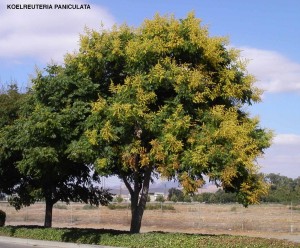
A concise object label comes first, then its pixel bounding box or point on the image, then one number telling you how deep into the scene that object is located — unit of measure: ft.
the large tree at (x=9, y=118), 77.05
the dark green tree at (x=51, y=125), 60.64
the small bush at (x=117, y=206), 213.87
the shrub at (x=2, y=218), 96.18
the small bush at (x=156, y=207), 200.66
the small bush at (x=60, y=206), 260.62
